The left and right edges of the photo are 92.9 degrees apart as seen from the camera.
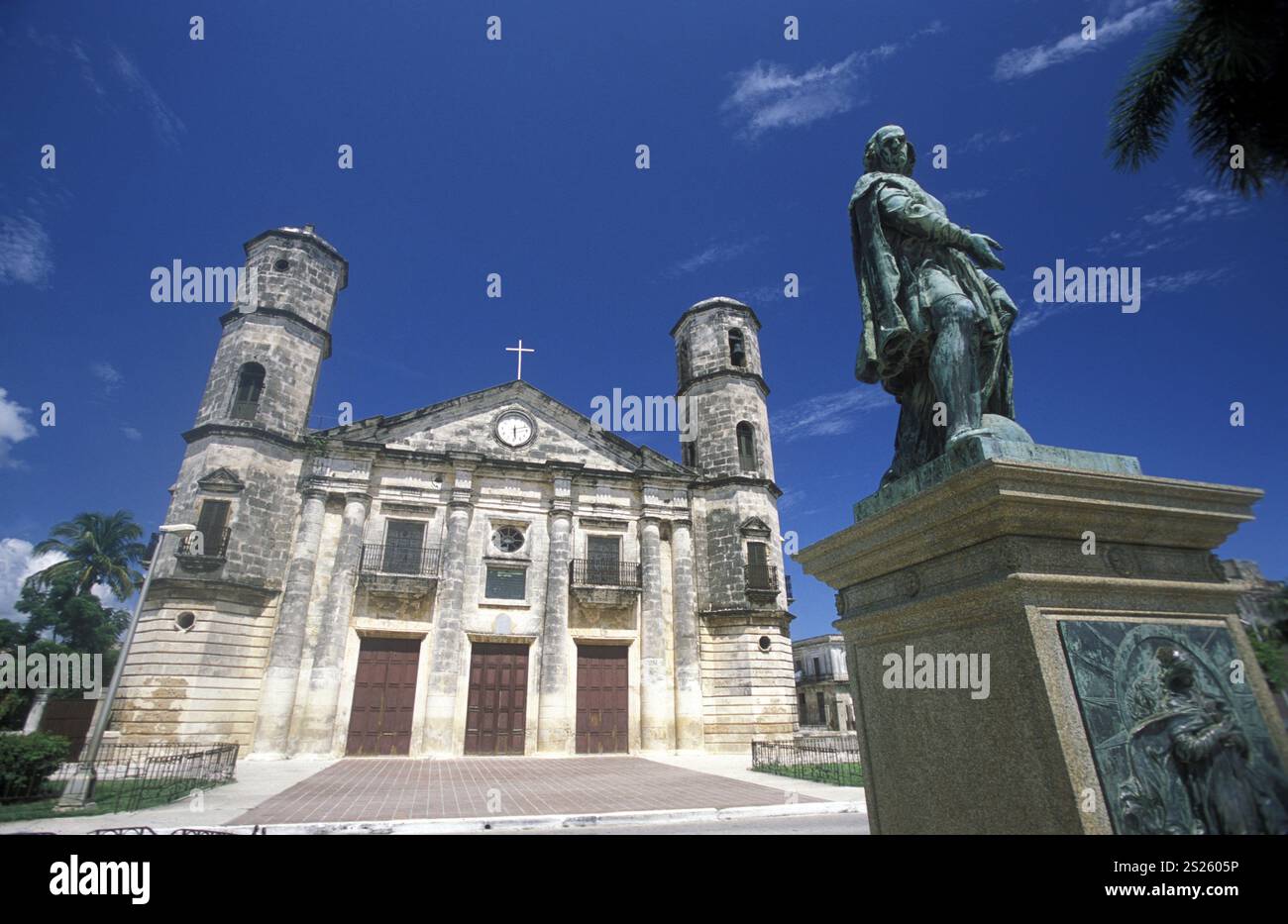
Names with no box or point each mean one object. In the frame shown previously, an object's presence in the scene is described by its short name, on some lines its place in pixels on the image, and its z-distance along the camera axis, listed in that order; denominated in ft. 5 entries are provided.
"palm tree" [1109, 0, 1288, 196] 23.35
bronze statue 10.38
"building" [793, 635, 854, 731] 133.90
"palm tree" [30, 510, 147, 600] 115.14
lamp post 28.96
